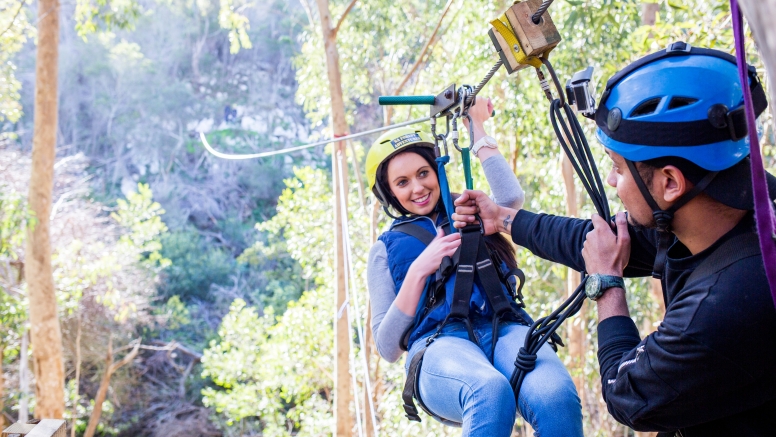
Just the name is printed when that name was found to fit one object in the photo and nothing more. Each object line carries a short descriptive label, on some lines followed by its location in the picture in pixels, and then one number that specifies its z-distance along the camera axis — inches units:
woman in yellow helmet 62.4
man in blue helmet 44.9
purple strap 34.3
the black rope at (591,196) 59.2
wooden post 61.9
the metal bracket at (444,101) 71.9
